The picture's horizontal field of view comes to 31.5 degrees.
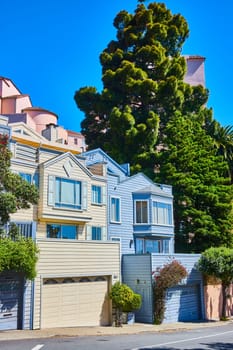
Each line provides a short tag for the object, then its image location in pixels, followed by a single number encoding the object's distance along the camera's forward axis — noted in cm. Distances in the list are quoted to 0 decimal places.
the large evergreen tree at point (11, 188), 1747
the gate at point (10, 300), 1923
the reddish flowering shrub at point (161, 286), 2586
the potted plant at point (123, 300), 2417
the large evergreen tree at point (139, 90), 4250
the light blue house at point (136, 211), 3150
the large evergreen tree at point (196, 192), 3691
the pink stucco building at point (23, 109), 5478
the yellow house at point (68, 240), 2164
